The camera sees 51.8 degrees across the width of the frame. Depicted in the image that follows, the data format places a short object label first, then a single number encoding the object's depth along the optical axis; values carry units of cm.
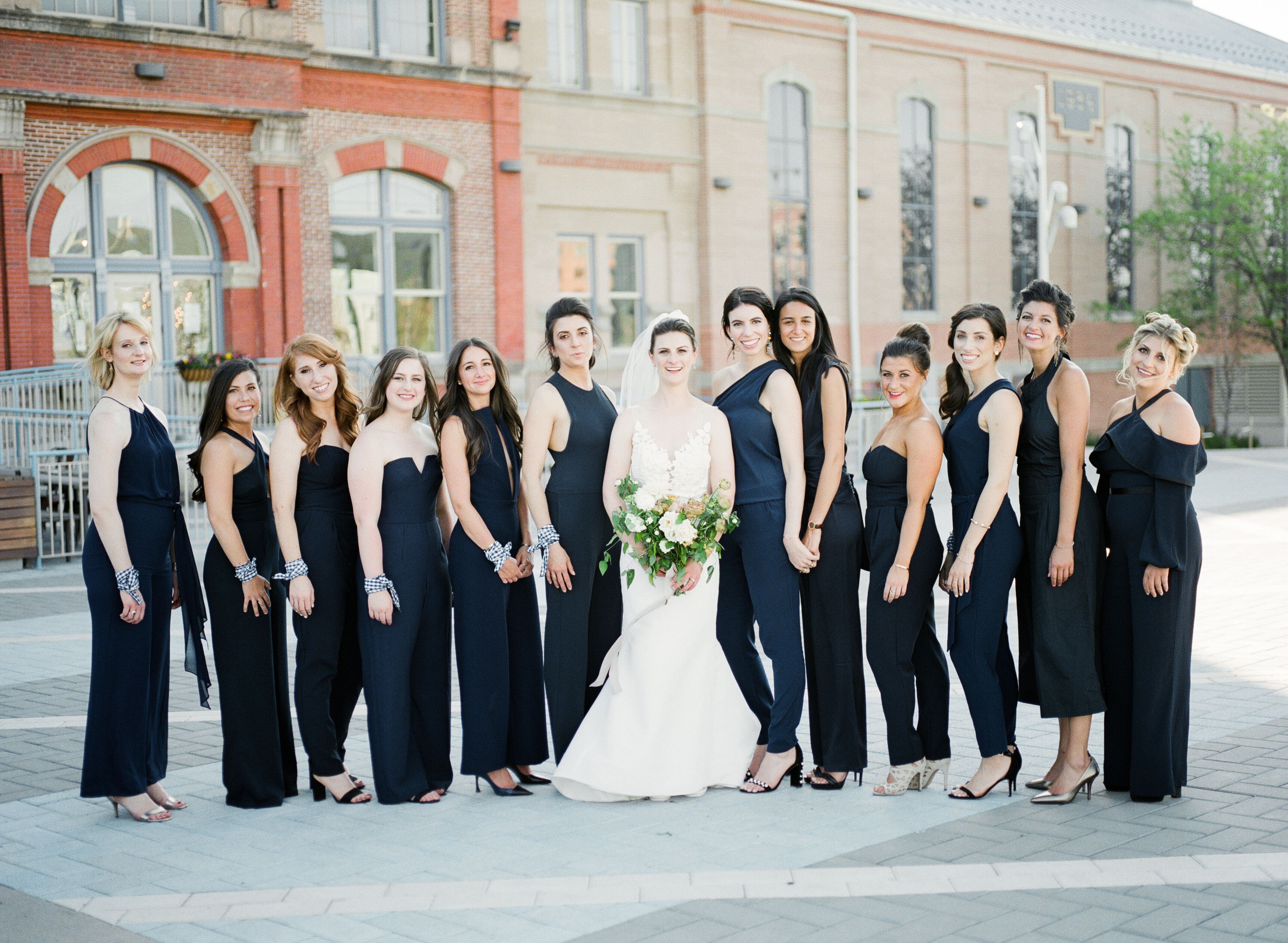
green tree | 3159
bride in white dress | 598
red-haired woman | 588
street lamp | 2331
